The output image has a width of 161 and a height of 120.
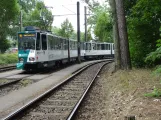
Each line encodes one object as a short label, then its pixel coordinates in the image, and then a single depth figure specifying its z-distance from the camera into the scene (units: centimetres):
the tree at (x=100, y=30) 4203
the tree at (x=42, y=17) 3477
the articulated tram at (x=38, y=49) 1479
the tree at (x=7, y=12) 2334
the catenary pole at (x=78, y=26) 2484
